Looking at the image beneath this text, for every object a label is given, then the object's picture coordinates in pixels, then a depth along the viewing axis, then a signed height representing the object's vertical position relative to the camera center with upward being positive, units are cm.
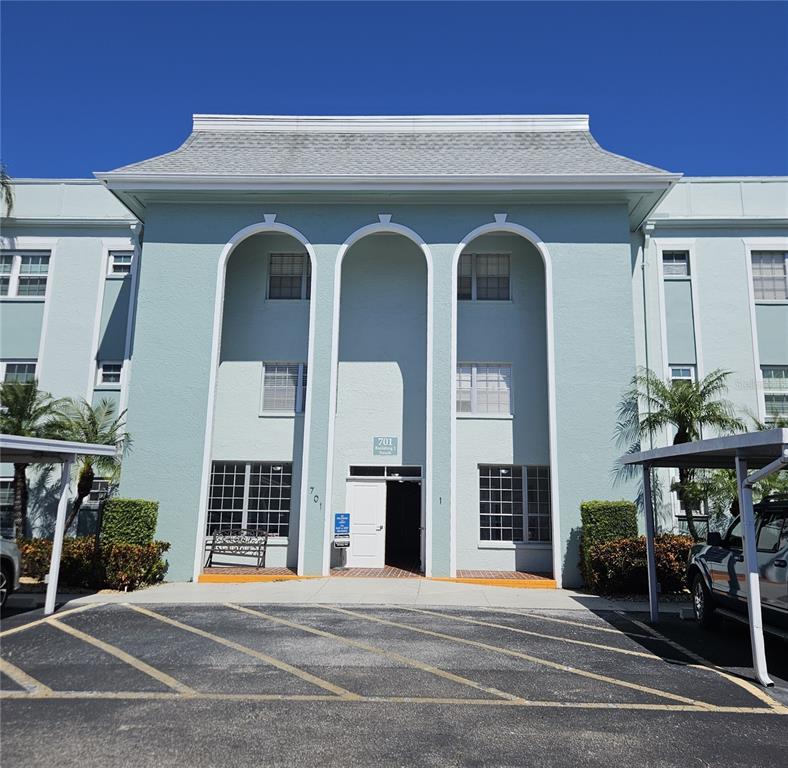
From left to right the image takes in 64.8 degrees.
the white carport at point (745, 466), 679 +47
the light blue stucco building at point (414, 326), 1466 +447
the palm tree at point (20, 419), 1557 +182
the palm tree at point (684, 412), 1408 +211
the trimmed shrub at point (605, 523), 1337 -40
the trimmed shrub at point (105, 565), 1241 -140
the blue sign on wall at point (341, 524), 1495 -60
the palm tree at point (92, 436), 1505 +142
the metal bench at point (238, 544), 1495 -112
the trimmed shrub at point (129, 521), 1363 -57
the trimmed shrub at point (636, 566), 1235 -121
